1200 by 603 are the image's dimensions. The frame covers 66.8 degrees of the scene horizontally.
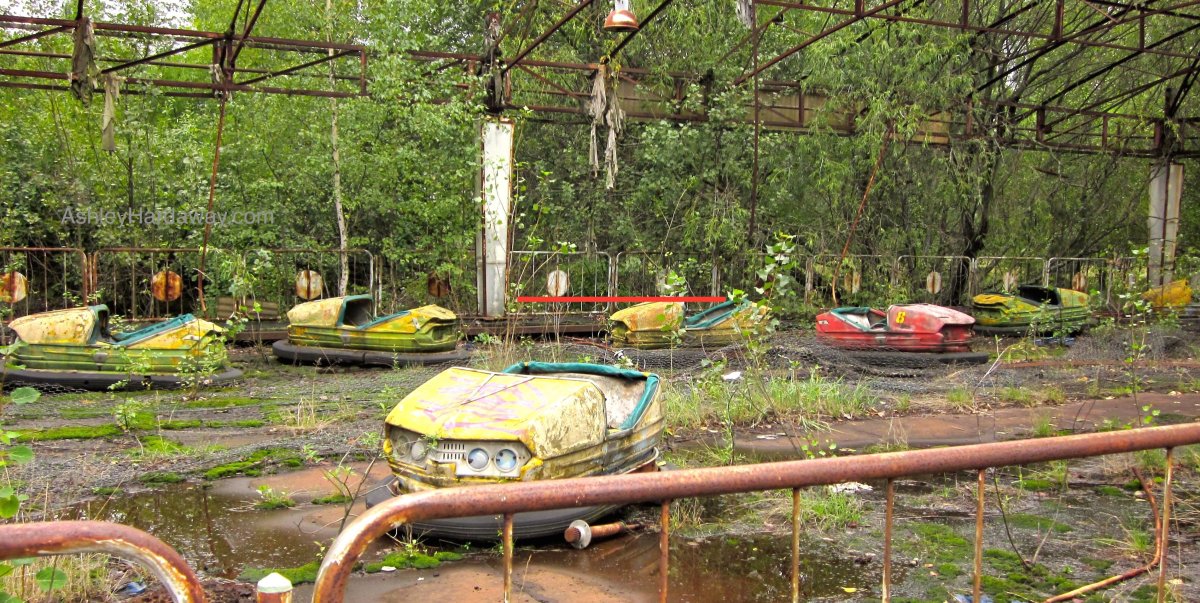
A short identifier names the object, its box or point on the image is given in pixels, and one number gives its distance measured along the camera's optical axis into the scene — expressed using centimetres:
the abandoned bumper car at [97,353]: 769
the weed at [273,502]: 443
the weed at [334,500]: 451
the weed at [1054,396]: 769
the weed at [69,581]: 293
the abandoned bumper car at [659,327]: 986
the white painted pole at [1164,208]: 1683
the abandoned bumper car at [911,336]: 995
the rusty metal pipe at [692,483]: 144
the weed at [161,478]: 480
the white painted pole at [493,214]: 1183
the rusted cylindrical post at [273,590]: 138
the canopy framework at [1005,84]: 1235
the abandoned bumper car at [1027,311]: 1202
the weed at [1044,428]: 606
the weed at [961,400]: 732
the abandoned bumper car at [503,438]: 380
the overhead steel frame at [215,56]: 955
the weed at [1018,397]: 759
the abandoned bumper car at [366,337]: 941
